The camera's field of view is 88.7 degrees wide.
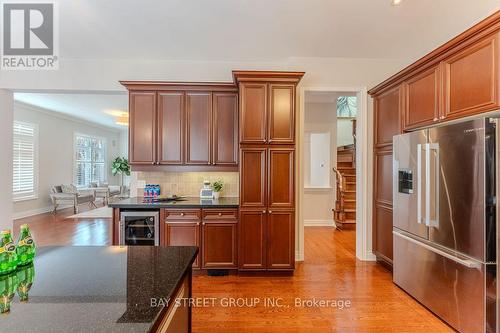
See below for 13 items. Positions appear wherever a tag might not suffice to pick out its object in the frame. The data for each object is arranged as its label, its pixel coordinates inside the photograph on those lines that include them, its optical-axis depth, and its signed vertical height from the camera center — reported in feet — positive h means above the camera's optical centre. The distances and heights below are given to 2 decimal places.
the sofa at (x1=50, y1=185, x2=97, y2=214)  24.55 -2.62
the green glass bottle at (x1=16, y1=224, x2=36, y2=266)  4.02 -1.25
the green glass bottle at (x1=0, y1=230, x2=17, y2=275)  3.61 -1.21
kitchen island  2.72 -1.62
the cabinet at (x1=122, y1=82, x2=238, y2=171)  11.69 +2.04
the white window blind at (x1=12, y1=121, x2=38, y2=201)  22.20 +0.83
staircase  18.48 -2.27
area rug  22.53 -4.10
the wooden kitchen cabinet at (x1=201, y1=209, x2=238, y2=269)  10.59 -2.98
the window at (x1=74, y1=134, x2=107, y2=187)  30.55 +1.28
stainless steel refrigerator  6.20 -1.39
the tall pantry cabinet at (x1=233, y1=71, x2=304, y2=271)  10.48 -0.06
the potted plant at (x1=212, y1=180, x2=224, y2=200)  12.34 -0.87
